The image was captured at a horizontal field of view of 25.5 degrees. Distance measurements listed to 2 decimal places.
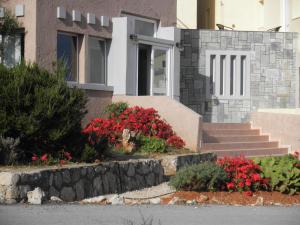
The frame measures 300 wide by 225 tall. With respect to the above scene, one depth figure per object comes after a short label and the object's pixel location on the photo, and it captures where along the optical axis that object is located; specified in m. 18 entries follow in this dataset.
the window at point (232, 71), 24.58
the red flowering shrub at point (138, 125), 17.41
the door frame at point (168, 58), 21.47
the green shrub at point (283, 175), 13.13
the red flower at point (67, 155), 13.67
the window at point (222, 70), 24.52
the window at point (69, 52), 18.72
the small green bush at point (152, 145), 16.98
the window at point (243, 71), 24.71
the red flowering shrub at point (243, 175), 12.97
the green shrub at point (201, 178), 12.80
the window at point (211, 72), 24.34
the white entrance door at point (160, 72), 21.78
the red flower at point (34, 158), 12.99
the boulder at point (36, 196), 11.11
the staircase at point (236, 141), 19.62
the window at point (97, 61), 19.80
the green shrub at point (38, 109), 13.05
